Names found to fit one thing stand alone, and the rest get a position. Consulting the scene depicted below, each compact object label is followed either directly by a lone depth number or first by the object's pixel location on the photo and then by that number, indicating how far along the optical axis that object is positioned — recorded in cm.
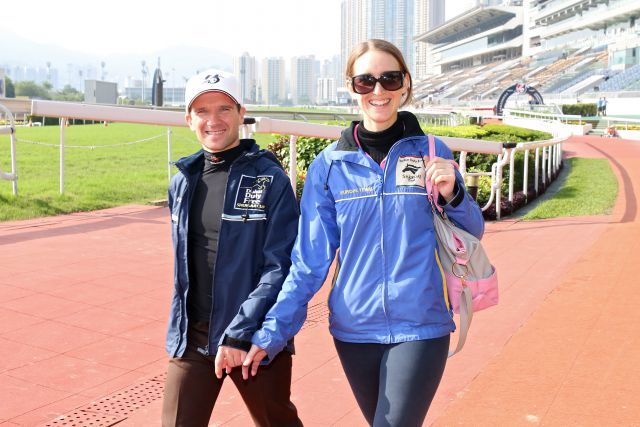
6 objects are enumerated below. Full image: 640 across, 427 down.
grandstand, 5553
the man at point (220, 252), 247
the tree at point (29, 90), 13712
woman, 232
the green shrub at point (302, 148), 1073
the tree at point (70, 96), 11862
